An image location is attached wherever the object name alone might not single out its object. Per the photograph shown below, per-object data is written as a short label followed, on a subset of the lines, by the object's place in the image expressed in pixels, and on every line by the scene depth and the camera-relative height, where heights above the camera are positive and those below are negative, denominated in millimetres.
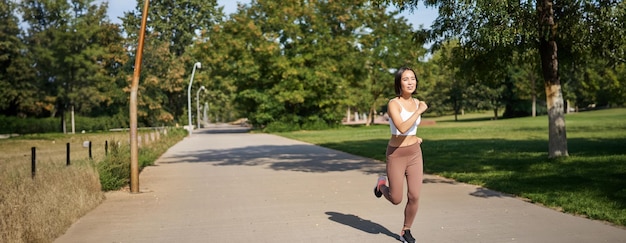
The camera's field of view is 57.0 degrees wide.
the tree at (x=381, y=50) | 54625 +6428
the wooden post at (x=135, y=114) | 10203 +131
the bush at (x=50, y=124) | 49781 -130
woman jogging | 5227 -292
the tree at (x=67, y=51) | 54781 +6880
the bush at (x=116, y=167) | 10594 -920
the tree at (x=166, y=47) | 59750 +7812
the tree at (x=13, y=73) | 52406 +4681
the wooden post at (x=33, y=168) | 10518 -829
